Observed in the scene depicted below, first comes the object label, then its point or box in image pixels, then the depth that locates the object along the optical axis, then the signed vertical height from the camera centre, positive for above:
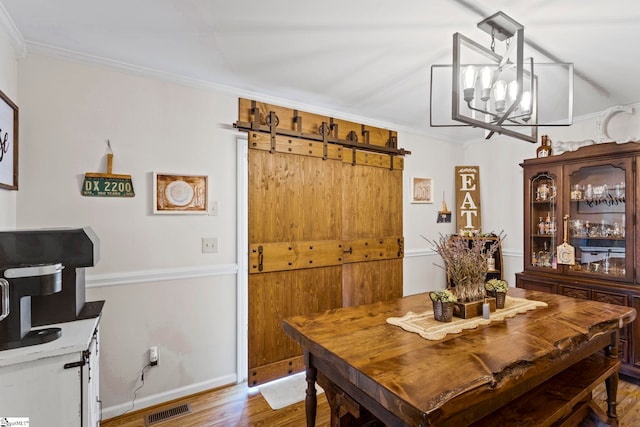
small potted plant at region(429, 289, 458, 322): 1.72 -0.48
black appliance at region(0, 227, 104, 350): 1.32 -0.28
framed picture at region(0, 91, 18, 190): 1.68 +0.39
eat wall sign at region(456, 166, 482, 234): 4.07 +0.23
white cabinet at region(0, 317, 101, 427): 1.25 -0.67
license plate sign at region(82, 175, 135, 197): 2.09 +0.19
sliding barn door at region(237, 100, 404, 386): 2.69 -0.13
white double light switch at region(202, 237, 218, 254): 2.49 -0.23
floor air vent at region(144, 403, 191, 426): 2.15 -1.37
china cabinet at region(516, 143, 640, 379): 2.70 -0.12
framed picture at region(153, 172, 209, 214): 2.31 +0.16
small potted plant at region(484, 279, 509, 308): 1.98 -0.46
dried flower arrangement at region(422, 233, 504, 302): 1.87 -0.31
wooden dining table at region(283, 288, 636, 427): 1.12 -0.59
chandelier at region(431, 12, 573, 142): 1.50 +0.68
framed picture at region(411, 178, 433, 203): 3.77 +0.30
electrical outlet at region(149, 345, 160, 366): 2.29 -1.00
